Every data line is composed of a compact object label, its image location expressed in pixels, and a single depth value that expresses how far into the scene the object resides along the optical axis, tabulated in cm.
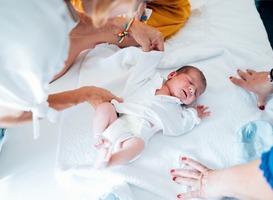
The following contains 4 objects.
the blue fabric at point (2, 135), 125
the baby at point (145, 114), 113
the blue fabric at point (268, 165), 78
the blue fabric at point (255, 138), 120
